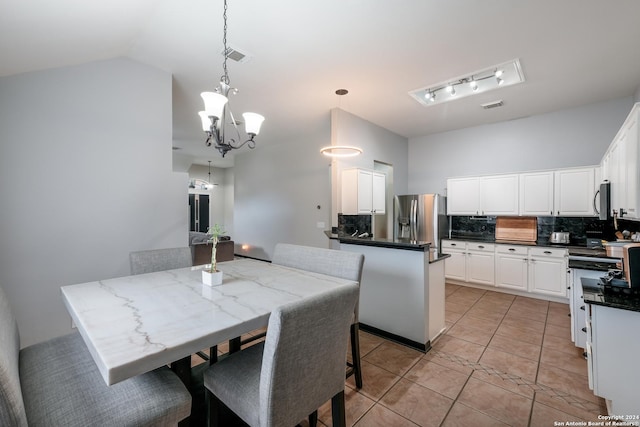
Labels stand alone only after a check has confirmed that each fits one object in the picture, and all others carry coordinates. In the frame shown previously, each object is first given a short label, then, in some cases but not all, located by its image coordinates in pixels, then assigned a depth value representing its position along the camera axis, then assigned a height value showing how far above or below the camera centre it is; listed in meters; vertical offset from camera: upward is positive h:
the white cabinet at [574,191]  3.88 +0.31
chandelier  1.86 +0.72
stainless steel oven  2.31 -0.56
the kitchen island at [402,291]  2.56 -0.79
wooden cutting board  4.53 -0.28
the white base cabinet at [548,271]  3.85 -0.86
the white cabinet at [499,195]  4.48 +0.31
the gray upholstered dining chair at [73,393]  0.90 -0.73
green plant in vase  1.71 -0.14
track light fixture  3.15 +1.68
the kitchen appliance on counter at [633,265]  1.63 -0.32
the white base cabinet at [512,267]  4.17 -0.86
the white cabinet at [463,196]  4.84 +0.31
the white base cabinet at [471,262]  4.48 -0.85
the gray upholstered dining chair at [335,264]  1.92 -0.40
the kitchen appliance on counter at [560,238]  4.10 -0.39
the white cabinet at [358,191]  4.17 +0.34
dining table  0.94 -0.46
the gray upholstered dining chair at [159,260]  2.07 -0.38
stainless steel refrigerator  4.96 -0.10
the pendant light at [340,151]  3.49 +0.91
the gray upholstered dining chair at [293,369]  1.00 -0.68
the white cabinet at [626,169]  1.98 +0.38
